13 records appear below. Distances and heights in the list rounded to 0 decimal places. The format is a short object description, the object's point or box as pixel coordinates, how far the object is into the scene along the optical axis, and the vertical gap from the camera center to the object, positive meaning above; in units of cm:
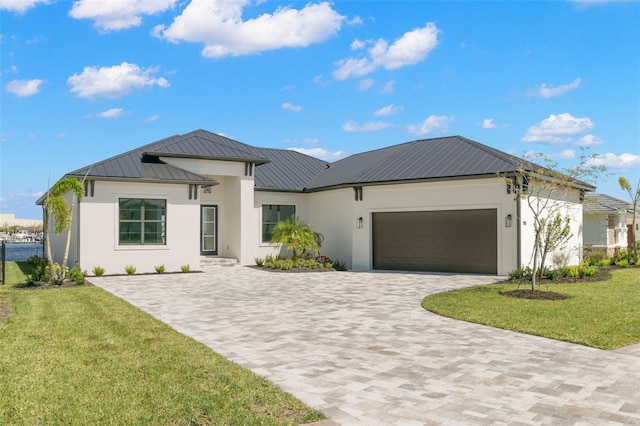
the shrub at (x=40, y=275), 1424 -143
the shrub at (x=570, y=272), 1561 -155
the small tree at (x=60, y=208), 1438 +53
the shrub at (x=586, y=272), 1577 -157
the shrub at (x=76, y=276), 1446 -149
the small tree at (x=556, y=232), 1271 -21
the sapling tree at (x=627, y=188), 2346 +178
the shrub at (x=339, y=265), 2011 -167
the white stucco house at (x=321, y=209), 1728 +65
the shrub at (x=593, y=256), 2141 -145
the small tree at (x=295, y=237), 2039 -49
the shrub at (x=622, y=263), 2009 -162
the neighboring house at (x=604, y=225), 2575 -6
